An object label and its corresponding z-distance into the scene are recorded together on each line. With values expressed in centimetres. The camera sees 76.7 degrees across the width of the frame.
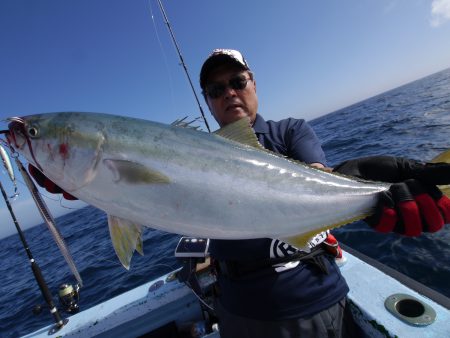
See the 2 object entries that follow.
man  58
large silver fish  48
